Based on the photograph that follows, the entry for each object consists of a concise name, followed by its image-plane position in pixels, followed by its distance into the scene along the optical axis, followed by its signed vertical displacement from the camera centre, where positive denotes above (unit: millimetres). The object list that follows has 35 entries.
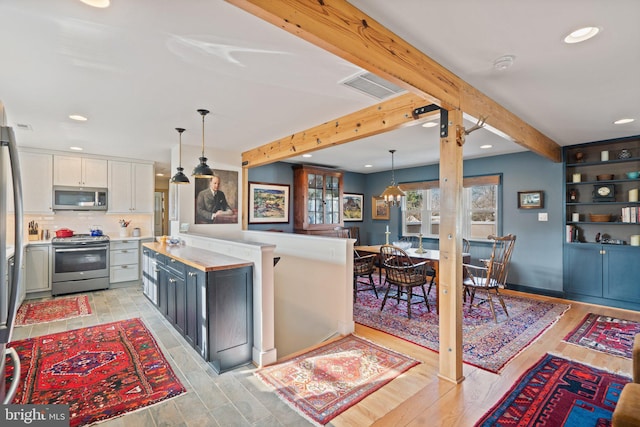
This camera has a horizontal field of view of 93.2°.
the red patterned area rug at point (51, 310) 3803 -1291
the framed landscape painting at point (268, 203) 5898 +245
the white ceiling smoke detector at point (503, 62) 2083 +1077
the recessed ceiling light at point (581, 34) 1763 +1074
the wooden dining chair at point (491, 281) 3702 -865
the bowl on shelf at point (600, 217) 4473 -53
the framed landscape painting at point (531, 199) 5051 +246
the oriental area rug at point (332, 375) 2148 -1334
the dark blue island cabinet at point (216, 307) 2621 -845
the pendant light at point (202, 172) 3455 +499
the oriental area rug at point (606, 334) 3014 -1339
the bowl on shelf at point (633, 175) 4176 +531
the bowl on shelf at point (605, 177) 4450 +543
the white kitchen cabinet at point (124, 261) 5324 -809
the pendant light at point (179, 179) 3717 +451
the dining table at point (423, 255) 4207 -608
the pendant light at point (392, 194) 5206 +352
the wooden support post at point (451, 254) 2396 -324
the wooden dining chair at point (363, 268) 4578 -814
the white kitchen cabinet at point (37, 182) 4836 +561
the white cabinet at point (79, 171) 5099 +776
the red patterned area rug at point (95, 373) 2182 -1336
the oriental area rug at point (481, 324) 2934 -1329
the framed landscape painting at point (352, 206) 7734 +223
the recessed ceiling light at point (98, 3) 1531 +1089
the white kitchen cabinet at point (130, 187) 5590 +546
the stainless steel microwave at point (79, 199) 5059 +300
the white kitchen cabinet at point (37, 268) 4609 -810
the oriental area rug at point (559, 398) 1986 -1349
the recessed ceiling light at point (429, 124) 3557 +1078
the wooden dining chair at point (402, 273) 3908 -784
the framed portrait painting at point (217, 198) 4832 +279
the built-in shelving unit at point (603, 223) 4230 -135
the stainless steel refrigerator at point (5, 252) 994 -126
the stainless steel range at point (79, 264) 4793 -784
